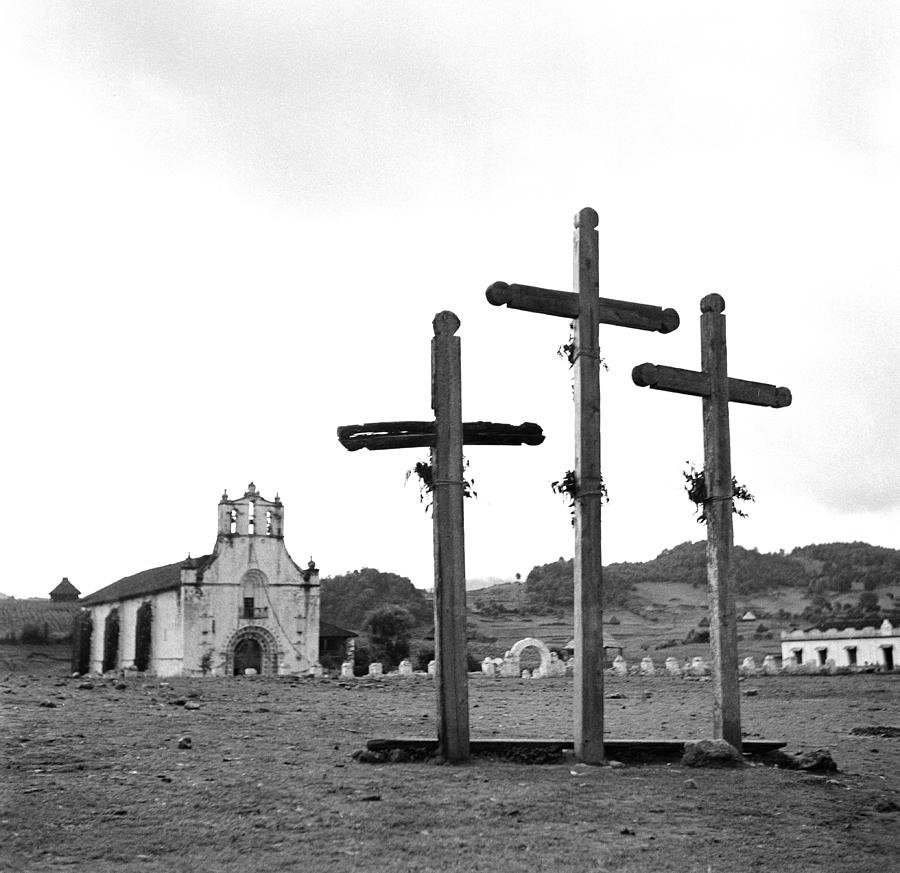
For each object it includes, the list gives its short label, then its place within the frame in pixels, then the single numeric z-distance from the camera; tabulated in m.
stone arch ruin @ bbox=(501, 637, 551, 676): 40.31
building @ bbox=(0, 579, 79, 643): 64.19
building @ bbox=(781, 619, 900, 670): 48.66
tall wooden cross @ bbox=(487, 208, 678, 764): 9.60
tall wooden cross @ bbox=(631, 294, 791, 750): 10.17
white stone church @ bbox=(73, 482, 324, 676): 47.28
